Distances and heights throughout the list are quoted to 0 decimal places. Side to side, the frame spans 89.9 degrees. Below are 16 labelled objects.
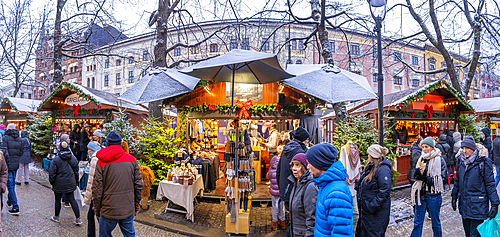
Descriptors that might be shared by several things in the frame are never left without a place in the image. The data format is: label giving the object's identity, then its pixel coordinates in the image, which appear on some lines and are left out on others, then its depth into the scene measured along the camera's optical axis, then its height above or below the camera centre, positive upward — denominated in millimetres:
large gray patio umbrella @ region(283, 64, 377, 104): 5082 +933
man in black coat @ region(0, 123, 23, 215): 5820 -534
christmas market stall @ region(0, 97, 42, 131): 15211 +1079
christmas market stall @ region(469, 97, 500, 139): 12885 +1053
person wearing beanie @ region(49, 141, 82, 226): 4691 -931
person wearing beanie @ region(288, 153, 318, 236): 2412 -809
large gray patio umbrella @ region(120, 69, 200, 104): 5969 +986
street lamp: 5348 +1981
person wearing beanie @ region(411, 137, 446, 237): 3938 -981
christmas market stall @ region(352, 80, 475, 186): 8914 +697
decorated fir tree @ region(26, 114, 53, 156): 13320 -440
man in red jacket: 3258 -823
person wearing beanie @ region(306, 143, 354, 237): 1970 -554
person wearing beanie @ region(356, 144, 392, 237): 3211 -923
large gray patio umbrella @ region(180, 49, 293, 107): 4633 +1258
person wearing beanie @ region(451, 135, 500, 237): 3527 -867
